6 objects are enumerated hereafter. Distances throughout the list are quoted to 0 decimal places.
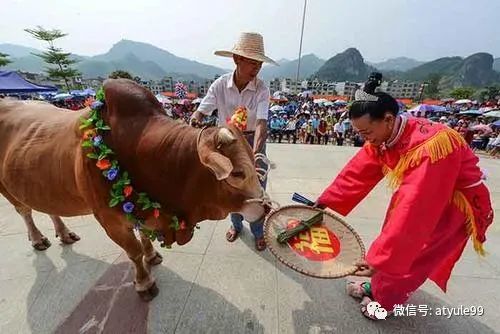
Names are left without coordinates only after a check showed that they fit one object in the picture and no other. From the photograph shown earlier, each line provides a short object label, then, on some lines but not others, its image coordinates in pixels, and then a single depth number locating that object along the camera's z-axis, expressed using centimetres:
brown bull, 148
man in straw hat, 235
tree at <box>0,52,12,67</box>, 2580
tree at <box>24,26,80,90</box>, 3312
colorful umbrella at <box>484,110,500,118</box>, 1748
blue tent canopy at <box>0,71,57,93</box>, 1034
